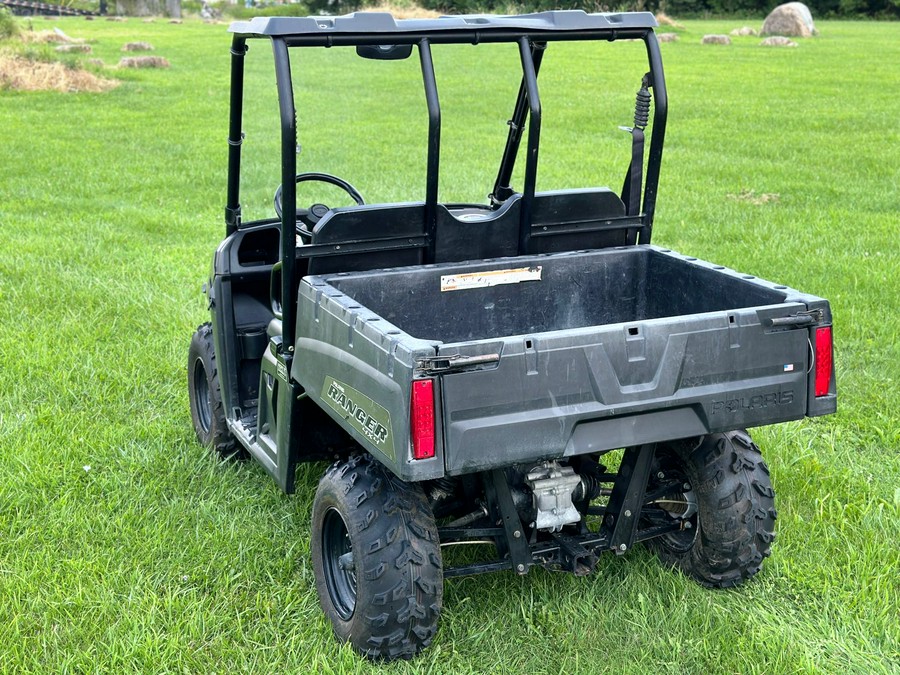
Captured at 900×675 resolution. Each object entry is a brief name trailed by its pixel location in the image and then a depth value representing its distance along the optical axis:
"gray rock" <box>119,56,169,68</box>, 23.97
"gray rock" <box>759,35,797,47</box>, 30.80
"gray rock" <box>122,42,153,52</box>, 27.30
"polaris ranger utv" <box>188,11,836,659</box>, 3.09
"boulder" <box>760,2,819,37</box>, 35.34
